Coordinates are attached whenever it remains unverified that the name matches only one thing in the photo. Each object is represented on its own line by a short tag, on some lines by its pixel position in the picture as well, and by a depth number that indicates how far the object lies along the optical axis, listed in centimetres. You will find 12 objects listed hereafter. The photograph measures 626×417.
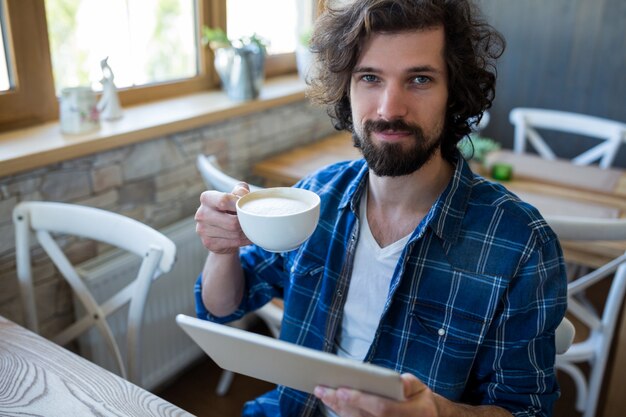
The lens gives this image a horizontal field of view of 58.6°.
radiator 163
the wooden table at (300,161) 208
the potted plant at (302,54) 248
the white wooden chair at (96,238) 123
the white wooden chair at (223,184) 156
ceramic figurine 174
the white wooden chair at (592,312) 133
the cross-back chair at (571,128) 244
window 159
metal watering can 210
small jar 160
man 96
